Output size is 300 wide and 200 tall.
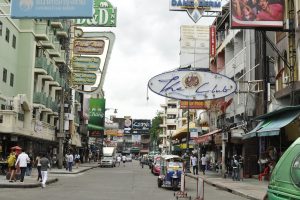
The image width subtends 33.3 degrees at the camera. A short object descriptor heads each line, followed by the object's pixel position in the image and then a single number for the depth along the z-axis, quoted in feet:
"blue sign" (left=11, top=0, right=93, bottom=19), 58.39
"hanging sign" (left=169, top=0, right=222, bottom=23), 117.91
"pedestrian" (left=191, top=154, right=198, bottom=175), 140.72
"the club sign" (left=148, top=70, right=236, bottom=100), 53.21
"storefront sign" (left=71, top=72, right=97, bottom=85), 146.51
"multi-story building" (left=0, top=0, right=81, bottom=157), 128.26
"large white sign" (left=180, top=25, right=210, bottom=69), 187.62
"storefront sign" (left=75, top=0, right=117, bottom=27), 142.83
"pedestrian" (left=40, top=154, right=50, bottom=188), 81.91
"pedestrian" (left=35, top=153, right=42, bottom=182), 88.61
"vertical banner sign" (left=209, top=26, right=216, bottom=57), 159.02
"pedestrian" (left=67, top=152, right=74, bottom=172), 138.51
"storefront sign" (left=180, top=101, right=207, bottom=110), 158.61
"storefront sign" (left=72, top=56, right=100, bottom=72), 142.82
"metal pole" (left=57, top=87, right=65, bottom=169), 150.97
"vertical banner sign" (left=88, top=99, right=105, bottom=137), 287.28
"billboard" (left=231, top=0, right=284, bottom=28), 88.17
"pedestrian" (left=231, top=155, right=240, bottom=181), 105.91
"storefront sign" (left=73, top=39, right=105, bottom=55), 141.79
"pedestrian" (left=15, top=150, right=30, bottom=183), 84.84
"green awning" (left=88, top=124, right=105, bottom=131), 294.87
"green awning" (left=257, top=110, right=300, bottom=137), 50.80
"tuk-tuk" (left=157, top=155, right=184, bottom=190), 79.77
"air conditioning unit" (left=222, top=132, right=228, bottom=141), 118.83
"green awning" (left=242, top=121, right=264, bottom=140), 63.23
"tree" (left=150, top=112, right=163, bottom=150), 456.04
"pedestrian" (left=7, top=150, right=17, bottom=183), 85.15
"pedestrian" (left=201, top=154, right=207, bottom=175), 140.56
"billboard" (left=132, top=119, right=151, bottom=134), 453.17
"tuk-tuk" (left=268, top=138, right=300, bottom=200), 19.62
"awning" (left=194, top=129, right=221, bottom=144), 147.21
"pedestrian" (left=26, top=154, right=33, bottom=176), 109.42
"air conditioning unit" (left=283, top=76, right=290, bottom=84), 87.23
